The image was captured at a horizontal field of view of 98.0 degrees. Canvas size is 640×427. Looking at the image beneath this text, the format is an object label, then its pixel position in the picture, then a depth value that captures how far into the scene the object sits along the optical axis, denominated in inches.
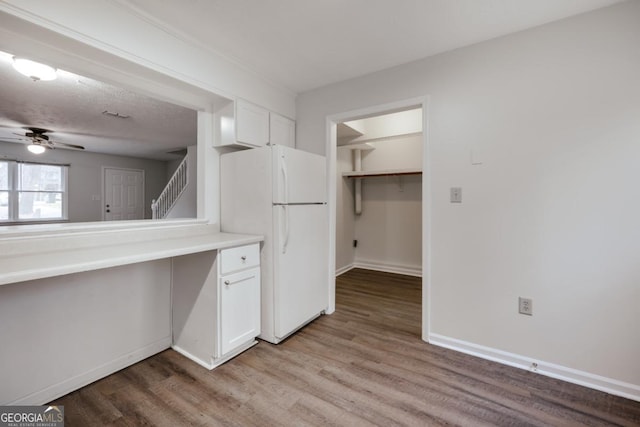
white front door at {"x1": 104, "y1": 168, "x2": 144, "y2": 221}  278.7
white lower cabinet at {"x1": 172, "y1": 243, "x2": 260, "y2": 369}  76.6
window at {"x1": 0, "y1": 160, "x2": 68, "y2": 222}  221.9
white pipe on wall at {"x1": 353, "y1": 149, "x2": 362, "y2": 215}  183.3
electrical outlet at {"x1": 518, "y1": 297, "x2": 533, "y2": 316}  76.7
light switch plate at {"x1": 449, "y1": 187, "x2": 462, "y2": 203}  86.0
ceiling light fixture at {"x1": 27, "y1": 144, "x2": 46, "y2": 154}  184.2
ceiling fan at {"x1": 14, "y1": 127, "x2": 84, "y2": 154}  176.6
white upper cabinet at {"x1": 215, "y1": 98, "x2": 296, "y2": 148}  93.9
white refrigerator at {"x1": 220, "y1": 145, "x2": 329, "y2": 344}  88.8
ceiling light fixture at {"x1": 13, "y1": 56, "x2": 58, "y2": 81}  76.7
